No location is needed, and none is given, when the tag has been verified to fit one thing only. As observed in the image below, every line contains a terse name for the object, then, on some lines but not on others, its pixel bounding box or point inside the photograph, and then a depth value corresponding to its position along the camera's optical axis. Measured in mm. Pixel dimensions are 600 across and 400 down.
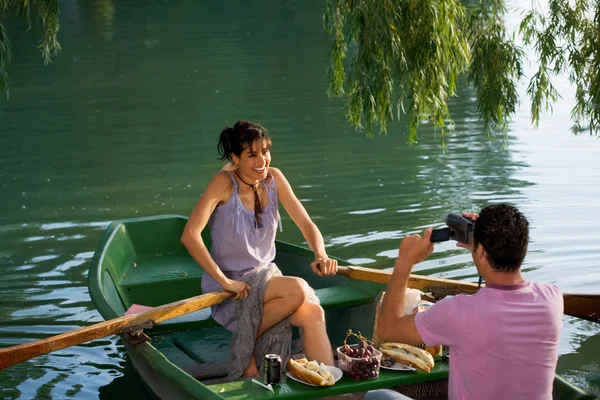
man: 3566
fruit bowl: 4887
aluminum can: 4832
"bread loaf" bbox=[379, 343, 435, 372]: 4961
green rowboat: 4848
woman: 5508
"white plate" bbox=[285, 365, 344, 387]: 4875
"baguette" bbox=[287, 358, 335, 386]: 4789
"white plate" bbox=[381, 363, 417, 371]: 4992
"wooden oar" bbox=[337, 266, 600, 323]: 5375
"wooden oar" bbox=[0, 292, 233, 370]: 5410
